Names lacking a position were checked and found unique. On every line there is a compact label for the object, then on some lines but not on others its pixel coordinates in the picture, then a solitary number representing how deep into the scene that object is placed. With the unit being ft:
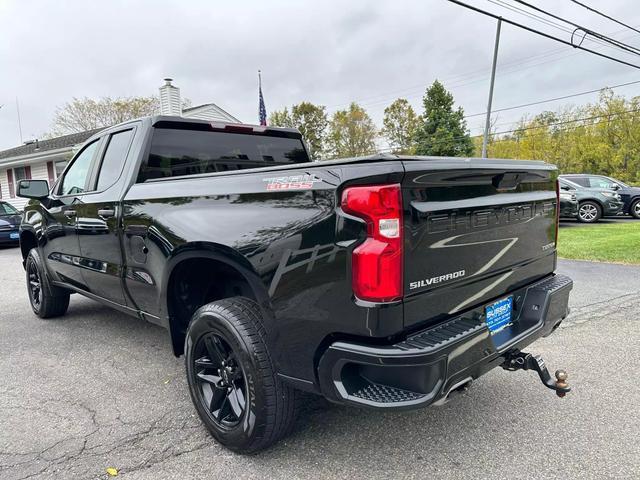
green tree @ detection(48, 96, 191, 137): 111.14
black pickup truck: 6.18
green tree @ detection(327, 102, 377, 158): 141.38
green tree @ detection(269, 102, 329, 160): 144.25
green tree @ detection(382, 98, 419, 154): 141.18
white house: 56.24
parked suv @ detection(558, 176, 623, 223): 45.14
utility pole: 56.42
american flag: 59.21
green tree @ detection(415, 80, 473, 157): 108.88
